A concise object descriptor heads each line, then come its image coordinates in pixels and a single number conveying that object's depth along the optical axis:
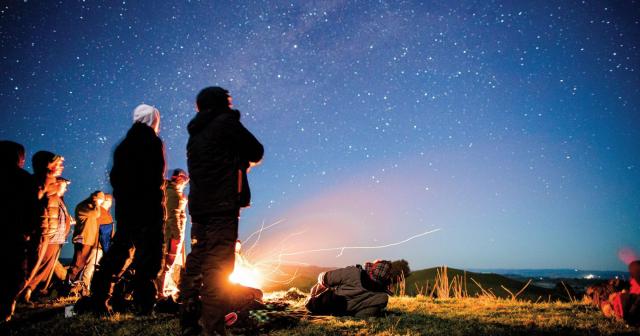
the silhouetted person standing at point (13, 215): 4.12
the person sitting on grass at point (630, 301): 4.35
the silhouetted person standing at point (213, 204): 3.12
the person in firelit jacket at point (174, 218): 7.21
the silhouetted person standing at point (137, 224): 4.48
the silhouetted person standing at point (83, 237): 7.76
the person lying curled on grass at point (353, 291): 5.22
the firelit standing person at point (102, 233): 7.91
